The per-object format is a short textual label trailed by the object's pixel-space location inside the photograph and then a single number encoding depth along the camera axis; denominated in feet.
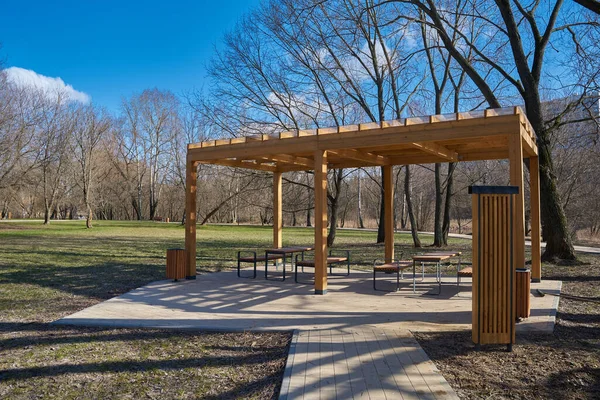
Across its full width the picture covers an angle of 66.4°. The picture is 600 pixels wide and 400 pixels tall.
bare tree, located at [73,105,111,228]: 108.78
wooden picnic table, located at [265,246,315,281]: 32.61
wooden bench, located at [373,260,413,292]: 26.64
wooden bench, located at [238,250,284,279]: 31.86
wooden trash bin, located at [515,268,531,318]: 19.30
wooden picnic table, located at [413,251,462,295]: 26.88
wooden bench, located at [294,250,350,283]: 29.12
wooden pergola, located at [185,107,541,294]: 21.85
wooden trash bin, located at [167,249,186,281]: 31.24
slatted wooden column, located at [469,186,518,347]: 15.37
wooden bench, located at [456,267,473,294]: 25.09
